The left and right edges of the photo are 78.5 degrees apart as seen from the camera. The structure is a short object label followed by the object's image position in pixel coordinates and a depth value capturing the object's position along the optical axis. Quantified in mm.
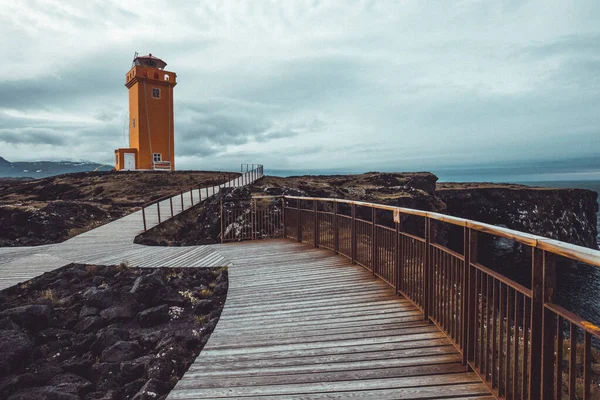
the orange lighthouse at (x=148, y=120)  42500
